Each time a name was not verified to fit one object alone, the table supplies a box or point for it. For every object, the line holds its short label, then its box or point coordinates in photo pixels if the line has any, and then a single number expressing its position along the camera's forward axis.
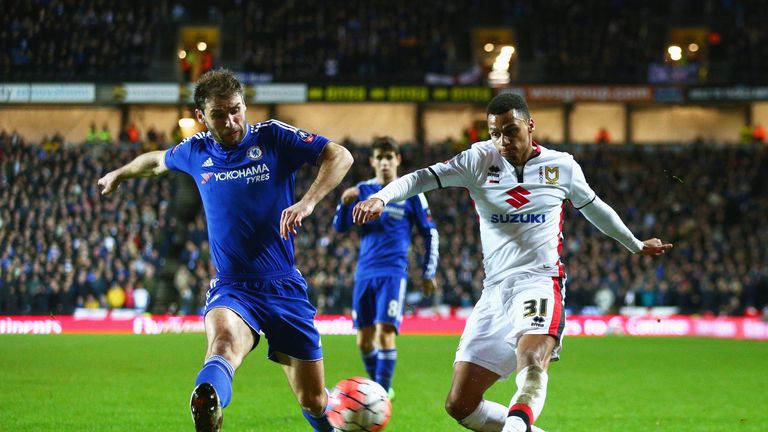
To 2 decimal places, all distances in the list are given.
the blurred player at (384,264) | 9.94
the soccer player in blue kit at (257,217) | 5.76
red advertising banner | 24.84
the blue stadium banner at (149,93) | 35.75
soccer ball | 6.59
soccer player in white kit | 6.04
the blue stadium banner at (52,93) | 34.28
